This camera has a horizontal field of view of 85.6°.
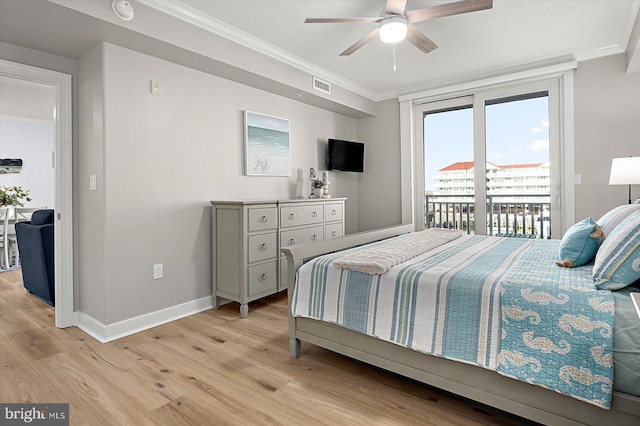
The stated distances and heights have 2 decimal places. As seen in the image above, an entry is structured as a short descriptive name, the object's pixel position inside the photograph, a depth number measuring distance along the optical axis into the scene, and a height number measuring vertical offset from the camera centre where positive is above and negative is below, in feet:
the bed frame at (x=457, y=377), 4.31 -2.56
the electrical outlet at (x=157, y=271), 9.46 -1.66
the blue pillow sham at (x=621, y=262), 4.67 -0.77
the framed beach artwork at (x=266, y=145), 11.98 +2.37
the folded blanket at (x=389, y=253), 6.15 -0.89
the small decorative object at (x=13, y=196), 18.84 +0.95
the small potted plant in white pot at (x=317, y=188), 14.43 +0.90
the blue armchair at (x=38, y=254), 10.71 -1.34
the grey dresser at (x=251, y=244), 10.02 -1.04
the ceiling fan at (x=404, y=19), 7.40 +4.40
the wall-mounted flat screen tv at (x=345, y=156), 15.51 +2.49
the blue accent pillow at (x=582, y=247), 5.88 -0.69
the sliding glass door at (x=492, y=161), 13.15 +1.92
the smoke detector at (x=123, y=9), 7.48 +4.42
